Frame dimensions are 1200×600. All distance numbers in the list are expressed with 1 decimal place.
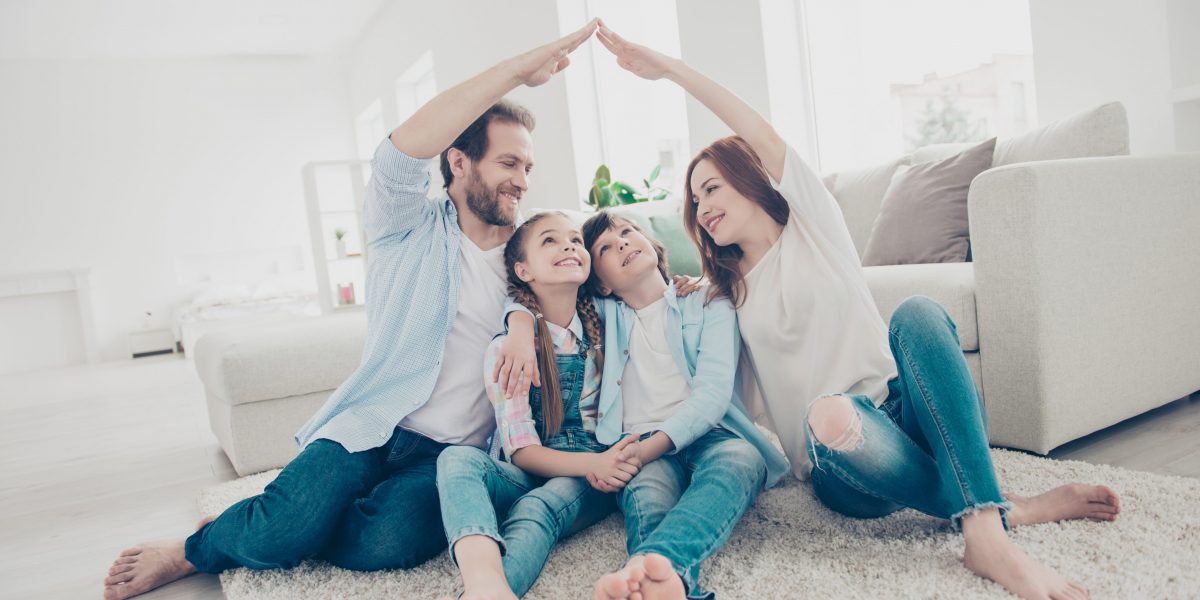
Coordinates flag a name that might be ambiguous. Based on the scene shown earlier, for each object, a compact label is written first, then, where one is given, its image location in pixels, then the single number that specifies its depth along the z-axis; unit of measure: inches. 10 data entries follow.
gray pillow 87.5
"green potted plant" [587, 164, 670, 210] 142.6
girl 46.8
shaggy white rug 43.1
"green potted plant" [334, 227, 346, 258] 266.5
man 55.5
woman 44.5
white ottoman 90.0
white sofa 63.2
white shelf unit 250.4
